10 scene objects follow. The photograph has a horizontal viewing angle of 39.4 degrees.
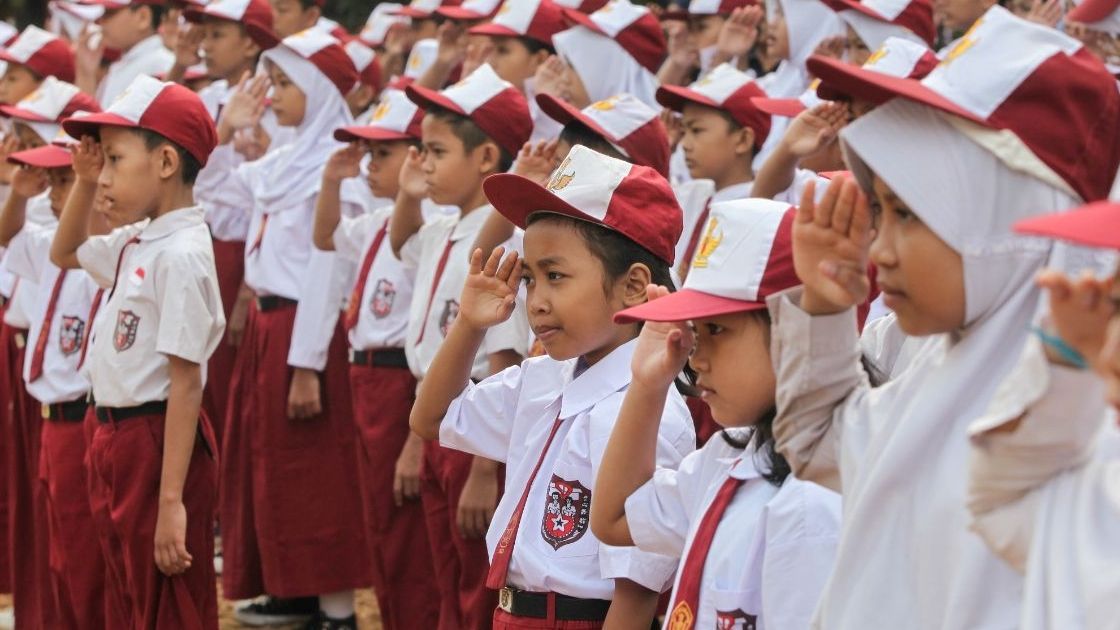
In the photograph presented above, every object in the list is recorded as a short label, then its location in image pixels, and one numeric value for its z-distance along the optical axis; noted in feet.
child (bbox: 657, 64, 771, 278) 16.60
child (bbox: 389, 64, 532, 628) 13.52
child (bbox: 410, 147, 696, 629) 9.49
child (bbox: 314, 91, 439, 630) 15.69
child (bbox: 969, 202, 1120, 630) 4.89
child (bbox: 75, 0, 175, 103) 27.02
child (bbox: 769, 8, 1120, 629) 5.84
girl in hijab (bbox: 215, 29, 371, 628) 17.78
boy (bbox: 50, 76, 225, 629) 13.05
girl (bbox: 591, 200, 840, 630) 7.26
